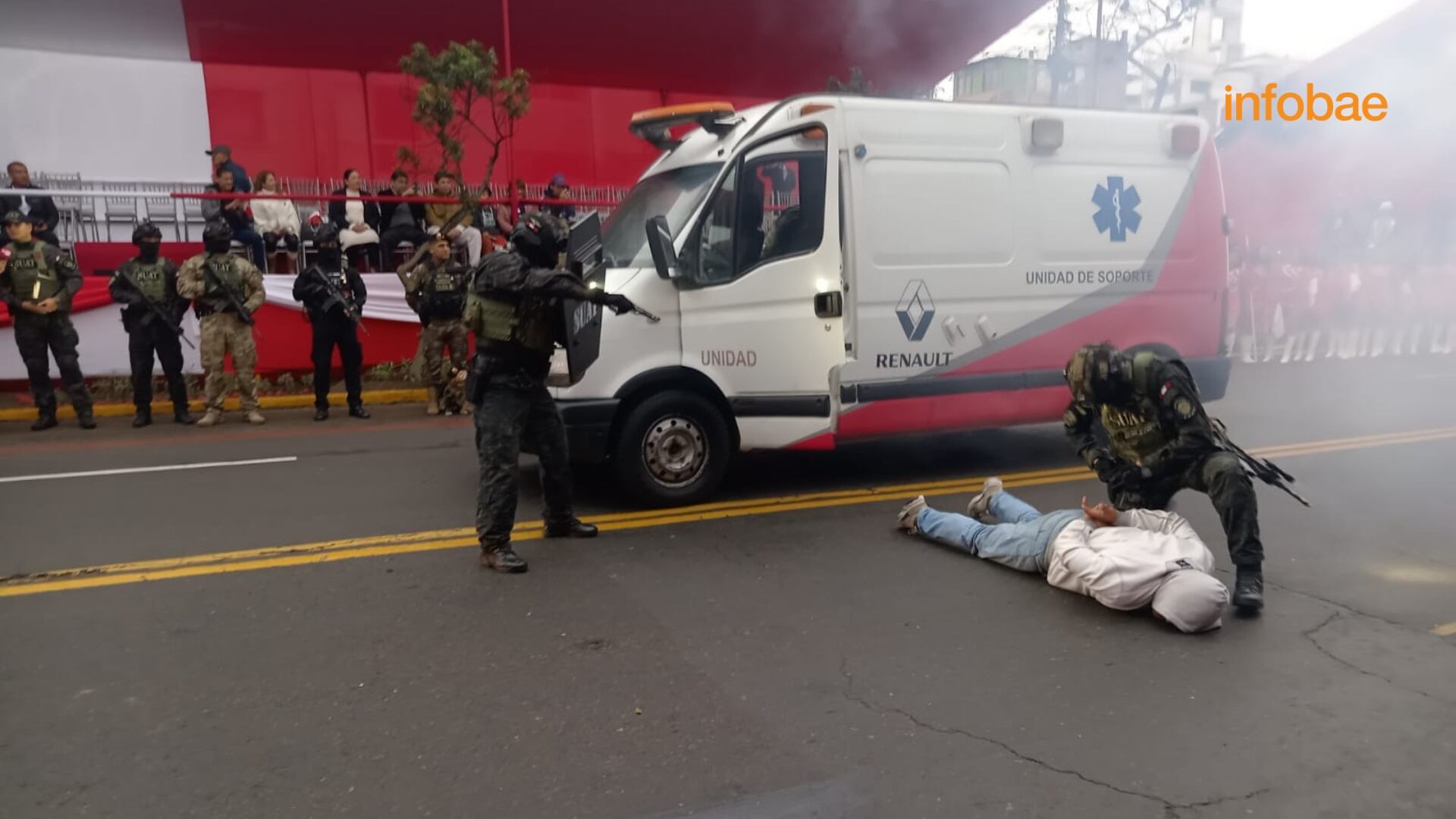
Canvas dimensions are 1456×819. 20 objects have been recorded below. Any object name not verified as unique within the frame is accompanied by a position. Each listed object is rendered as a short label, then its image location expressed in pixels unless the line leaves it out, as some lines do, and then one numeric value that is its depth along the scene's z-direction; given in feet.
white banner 34.06
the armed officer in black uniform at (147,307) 30.86
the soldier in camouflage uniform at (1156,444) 14.55
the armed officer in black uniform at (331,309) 31.83
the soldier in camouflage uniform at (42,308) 30.30
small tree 37.40
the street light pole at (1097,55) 61.57
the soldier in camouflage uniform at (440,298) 32.14
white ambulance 19.21
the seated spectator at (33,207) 34.50
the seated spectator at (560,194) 41.27
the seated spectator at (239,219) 36.83
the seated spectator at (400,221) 38.99
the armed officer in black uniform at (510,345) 16.10
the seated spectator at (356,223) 37.73
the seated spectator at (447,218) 36.81
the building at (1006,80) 72.02
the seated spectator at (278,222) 38.32
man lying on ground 13.46
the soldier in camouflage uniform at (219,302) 30.91
